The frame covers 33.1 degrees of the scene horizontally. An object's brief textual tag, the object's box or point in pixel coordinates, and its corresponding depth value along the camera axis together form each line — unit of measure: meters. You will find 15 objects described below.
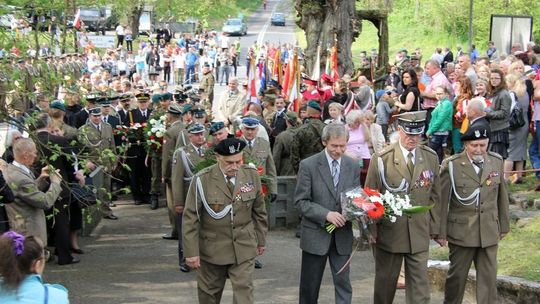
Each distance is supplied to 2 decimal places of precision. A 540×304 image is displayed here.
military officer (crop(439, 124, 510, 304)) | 8.90
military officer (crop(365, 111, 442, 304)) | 8.71
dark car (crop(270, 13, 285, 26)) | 76.00
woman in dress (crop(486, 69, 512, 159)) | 13.62
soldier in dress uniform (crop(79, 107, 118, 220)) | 14.27
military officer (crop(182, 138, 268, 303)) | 8.26
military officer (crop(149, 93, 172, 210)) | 15.91
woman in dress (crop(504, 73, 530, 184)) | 14.25
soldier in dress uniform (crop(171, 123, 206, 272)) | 10.78
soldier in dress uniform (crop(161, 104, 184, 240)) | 12.59
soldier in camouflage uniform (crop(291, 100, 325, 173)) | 13.14
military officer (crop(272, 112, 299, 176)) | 13.51
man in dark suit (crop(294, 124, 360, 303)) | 8.63
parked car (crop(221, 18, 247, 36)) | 67.38
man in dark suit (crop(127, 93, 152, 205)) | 16.52
